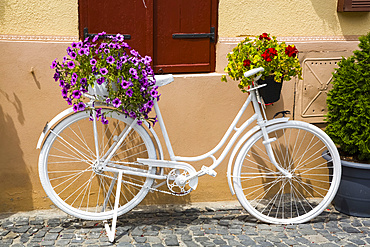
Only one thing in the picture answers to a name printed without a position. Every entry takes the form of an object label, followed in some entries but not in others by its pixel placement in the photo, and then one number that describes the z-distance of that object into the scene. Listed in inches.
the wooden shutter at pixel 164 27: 181.5
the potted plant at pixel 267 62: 163.9
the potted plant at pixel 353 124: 178.9
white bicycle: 167.9
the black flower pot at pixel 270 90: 166.6
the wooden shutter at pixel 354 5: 191.2
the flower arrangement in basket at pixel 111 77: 153.3
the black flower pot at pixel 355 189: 181.6
